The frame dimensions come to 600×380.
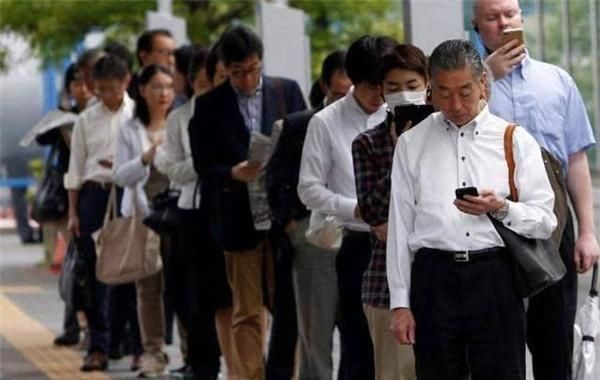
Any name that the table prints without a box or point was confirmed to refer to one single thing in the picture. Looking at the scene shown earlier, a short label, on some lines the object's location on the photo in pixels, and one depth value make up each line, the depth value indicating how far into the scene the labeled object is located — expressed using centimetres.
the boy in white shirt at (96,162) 2092
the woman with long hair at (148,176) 1977
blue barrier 5370
